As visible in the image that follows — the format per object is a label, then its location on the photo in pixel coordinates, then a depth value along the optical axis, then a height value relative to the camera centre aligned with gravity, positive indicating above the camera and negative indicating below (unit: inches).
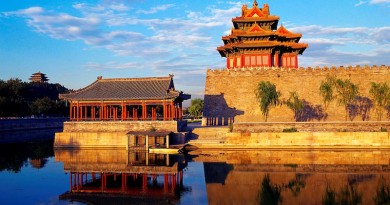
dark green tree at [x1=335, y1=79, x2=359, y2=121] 1395.2 +78.6
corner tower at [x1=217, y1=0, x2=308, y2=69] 1716.3 +301.2
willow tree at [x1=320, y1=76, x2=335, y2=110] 1400.1 +79.7
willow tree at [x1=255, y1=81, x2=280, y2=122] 1396.4 +61.8
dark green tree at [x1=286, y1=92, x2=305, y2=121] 1477.2 +31.1
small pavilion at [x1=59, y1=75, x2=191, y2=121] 1229.1 +53.9
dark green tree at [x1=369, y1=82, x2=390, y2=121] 1376.7 +64.0
